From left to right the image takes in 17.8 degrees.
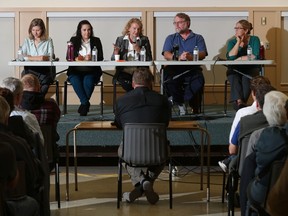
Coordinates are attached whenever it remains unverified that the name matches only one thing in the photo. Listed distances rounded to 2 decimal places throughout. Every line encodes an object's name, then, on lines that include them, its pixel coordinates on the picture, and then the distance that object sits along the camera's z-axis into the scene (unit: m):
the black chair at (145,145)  7.40
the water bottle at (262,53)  10.71
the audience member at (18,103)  6.69
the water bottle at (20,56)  10.47
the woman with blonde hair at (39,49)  10.80
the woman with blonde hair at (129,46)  10.72
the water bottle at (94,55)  10.35
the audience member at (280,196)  3.69
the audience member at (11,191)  4.63
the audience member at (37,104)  7.50
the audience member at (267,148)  5.53
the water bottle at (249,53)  10.29
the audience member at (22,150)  5.38
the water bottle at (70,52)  10.49
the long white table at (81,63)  10.00
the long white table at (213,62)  9.96
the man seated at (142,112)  7.63
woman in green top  10.56
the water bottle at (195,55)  10.35
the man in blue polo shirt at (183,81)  10.67
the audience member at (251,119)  6.65
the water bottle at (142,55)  10.28
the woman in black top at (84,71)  10.84
